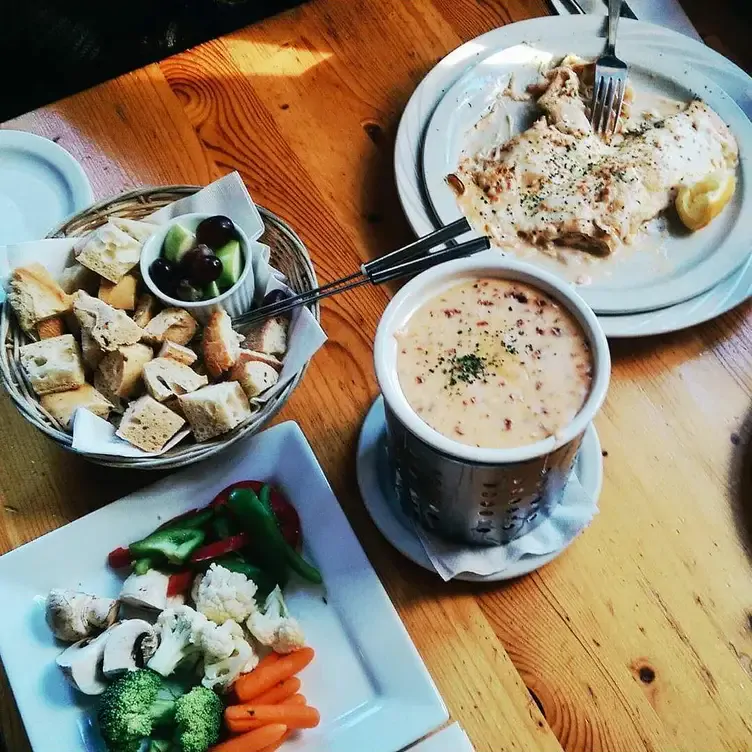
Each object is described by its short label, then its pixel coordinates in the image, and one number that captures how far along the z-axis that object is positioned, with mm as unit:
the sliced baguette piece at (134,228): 1169
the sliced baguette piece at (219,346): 1077
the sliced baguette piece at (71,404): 1051
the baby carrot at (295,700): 930
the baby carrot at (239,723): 903
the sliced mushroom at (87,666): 919
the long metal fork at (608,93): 1406
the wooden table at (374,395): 971
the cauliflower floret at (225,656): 921
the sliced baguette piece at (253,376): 1062
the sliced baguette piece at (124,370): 1071
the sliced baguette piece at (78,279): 1161
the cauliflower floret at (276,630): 949
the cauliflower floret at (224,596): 956
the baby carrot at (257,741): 895
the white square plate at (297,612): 920
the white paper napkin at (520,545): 1009
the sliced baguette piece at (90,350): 1083
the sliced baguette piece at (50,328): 1115
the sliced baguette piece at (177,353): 1083
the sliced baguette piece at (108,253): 1112
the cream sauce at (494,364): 858
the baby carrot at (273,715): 905
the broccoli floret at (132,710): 880
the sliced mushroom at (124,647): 923
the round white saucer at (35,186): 1324
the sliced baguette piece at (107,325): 1071
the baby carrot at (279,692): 928
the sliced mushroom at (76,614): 961
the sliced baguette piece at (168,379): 1045
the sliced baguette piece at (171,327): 1106
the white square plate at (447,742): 912
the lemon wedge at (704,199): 1278
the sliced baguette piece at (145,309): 1136
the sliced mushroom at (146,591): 978
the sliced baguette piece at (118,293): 1133
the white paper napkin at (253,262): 1016
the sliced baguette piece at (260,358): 1088
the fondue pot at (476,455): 827
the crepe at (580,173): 1294
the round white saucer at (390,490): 1024
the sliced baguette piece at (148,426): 1021
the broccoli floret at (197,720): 875
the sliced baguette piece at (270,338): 1125
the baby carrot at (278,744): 903
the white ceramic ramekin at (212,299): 1125
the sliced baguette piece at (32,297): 1084
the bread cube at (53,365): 1056
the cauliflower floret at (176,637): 926
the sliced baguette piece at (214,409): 1012
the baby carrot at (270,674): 935
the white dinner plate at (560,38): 1222
